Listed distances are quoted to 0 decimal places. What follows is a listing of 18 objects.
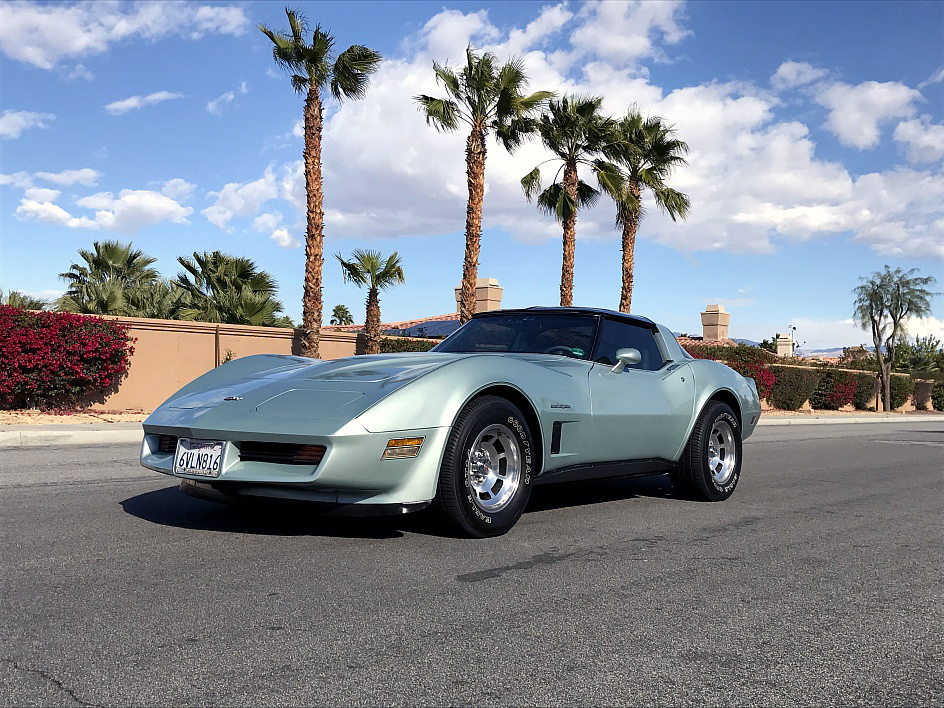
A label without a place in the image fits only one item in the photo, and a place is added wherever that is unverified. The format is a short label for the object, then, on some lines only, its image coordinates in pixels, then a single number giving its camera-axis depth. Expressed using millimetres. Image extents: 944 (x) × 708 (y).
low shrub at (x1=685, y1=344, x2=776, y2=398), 29844
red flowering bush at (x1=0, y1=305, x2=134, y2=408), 14375
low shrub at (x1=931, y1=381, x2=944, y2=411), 47594
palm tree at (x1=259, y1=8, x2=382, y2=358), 18953
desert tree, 41844
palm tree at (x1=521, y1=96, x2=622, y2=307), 24578
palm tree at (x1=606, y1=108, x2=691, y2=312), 27188
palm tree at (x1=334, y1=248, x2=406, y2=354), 20000
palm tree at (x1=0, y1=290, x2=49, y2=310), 17938
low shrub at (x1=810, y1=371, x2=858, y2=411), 35312
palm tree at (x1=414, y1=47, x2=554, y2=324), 21320
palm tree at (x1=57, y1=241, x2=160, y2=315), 24281
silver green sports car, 4262
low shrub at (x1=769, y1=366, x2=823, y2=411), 31319
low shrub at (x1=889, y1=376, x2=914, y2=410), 42750
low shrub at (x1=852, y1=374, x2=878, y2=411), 39062
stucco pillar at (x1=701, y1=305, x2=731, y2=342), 37156
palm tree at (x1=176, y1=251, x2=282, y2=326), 20641
